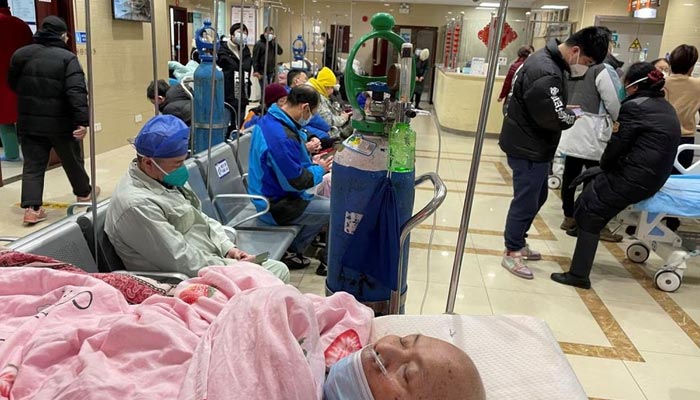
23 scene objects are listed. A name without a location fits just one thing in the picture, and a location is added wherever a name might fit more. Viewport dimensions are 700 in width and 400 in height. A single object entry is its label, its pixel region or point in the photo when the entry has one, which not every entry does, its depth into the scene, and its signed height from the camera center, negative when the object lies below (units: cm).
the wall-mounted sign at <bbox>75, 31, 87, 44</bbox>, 597 -1
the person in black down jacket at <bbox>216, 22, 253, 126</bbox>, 568 -30
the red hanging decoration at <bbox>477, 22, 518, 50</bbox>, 925 +53
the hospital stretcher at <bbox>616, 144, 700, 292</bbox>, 326 -96
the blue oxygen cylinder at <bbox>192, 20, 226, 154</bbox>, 455 -49
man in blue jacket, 304 -67
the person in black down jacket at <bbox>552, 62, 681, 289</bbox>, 307 -47
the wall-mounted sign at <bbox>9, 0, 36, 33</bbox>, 566 +23
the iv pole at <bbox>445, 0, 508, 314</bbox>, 142 -14
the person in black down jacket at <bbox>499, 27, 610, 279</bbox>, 313 -30
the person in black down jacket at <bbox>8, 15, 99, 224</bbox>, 403 -48
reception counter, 908 -72
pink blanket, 118 -73
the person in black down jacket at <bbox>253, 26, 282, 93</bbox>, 793 -15
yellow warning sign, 862 +42
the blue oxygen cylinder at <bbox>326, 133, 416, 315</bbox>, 202 -54
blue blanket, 324 -76
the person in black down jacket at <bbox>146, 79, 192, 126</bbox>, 442 -49
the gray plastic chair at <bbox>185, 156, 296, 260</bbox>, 288 -105
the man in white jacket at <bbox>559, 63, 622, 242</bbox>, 418 -45
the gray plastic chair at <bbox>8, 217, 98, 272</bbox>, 187 -74
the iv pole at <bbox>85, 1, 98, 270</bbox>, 176 -30
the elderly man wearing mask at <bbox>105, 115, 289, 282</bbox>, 206 -65
